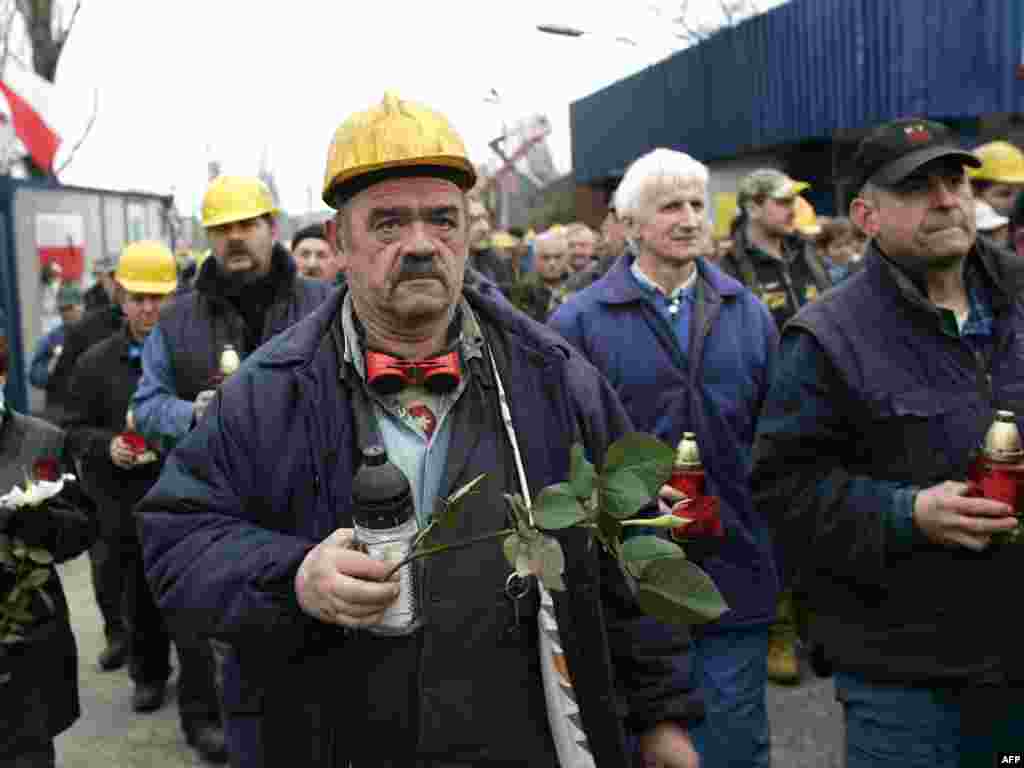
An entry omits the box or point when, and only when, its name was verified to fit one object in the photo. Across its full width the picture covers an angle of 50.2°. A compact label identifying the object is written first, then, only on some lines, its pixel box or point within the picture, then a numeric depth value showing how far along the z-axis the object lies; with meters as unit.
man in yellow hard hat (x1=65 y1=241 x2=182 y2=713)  5.67
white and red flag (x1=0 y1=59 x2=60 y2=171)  12.09
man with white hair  3.89
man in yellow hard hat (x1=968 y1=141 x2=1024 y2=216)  6.82
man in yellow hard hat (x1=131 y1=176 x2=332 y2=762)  4.90
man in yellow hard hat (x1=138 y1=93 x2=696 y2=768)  2.14
